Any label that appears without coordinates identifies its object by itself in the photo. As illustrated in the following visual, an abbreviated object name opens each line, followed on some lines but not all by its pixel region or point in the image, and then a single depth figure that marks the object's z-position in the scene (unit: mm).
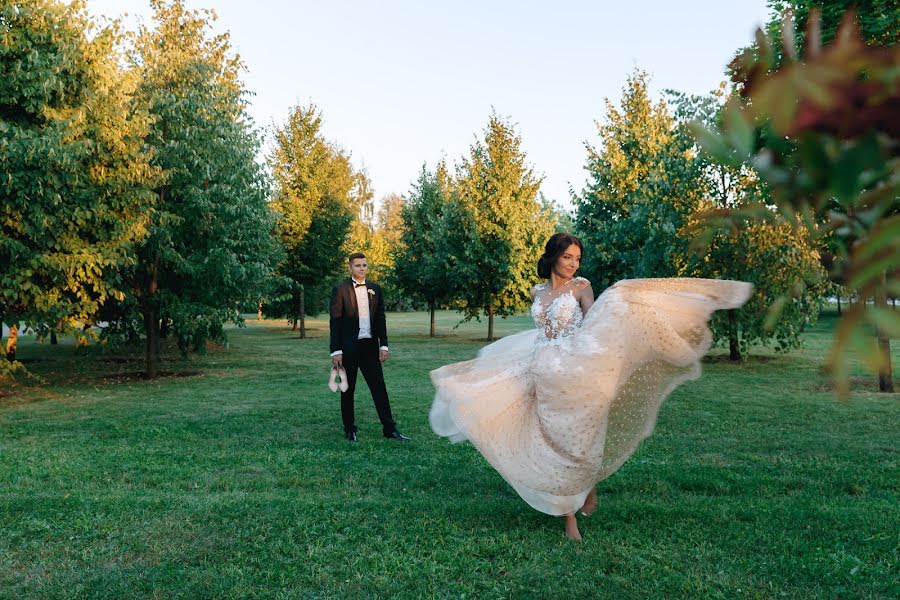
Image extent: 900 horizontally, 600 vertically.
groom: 10104
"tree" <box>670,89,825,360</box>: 17078
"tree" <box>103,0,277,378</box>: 17094
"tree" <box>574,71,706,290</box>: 19500
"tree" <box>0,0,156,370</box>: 12914
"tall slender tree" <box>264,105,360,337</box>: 34031
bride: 5605
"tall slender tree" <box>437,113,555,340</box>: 29094
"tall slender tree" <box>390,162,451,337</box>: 34281
